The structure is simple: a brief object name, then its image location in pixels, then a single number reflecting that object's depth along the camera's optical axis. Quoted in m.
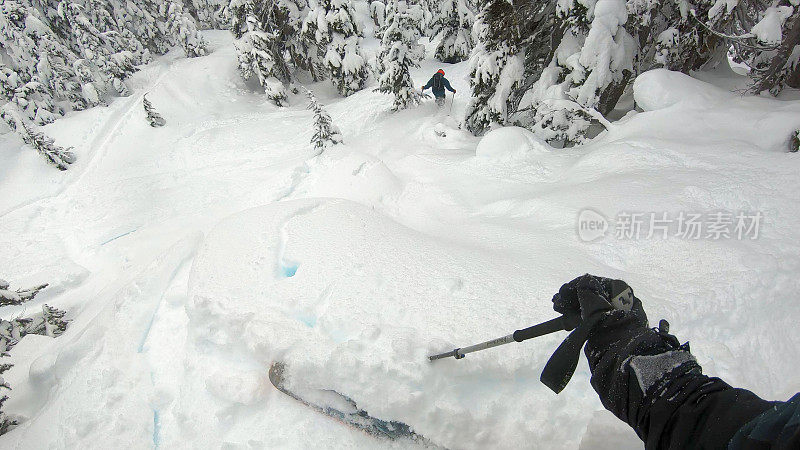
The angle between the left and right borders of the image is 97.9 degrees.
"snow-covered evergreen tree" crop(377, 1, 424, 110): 13.40
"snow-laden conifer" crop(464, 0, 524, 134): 8.81
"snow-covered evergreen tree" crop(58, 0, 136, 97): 23.64
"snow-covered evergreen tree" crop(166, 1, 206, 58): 25.78
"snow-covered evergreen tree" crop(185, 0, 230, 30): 35.28
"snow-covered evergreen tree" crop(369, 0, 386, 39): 24.27
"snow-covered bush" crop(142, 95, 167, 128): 17.28
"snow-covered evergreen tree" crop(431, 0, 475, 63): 18.03
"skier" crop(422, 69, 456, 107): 13.38
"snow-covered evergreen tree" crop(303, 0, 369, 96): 15.76
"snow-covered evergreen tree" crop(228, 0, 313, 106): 17.31
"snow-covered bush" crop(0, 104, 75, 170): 16.17
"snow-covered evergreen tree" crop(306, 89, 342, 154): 11.96
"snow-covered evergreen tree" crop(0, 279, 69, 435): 5.41
